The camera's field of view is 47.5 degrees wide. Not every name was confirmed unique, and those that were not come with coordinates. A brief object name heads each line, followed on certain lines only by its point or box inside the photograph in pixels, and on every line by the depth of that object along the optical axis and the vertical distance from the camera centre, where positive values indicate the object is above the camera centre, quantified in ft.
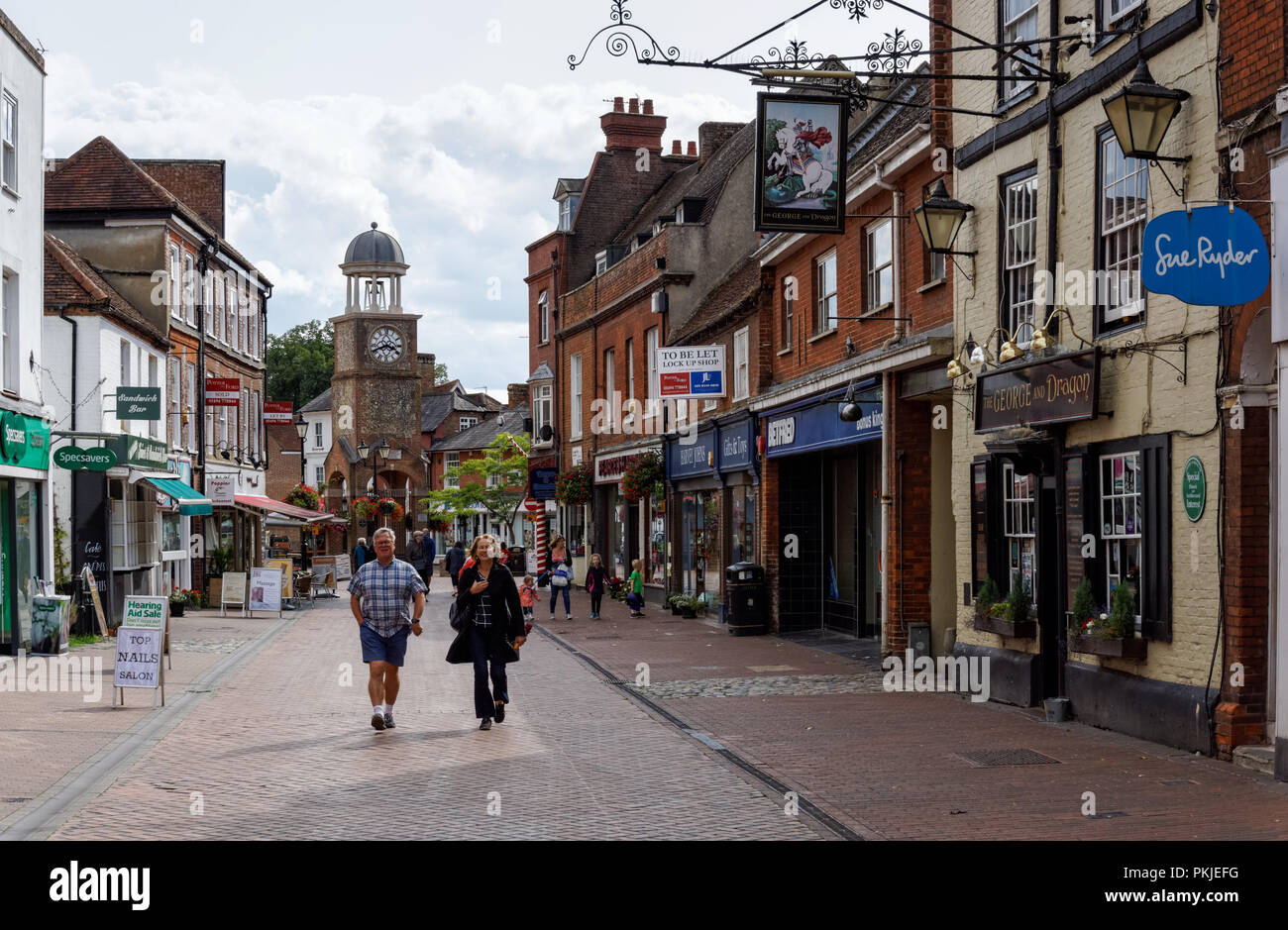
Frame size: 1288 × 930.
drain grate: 36.59 -6.39
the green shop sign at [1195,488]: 37.10 +0.43
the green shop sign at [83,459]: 70.69 +2.70
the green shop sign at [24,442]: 62.28 +3.26
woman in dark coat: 43.73 -3.31
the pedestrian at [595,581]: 97.35 -4.74
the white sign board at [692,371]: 88.12 +8.35
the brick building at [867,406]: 59.00 +4.60
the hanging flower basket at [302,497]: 166.96 +1.77
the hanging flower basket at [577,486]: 132.26 +2.21
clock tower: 257.96 +25.34
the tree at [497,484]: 215.72 +4.05
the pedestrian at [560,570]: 97.96 -4.06
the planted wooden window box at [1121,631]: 40.24 -3.46
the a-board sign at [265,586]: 99.55 -5.00
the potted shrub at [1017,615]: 47.52 -3.55
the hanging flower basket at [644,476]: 109.19 +2.52
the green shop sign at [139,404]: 80.53 +6.06
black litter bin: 80.48 -4.95
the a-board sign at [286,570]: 111.21 -4.39
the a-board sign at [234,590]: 99.19 -5.25
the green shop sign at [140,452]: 77.56 +3.45
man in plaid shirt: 42.42 -2.84
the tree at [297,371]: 342.85 +33.26
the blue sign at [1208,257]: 31.86 +5.46
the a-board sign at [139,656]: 46.98 -4.56
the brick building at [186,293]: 104.68 +17.40
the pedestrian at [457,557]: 113.09 -3.52
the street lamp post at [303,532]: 141.86 -2.39
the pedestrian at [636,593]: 97.81 -5.57
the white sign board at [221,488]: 113.80 +1.95
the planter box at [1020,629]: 47.47 -3.95
